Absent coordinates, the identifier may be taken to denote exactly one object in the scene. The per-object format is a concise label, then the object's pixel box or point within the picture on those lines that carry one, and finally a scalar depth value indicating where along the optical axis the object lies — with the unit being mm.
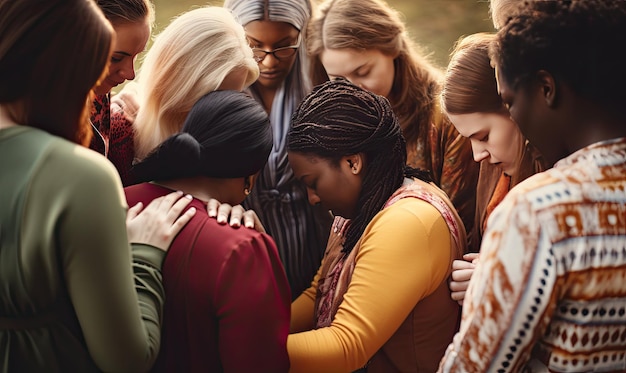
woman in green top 1149
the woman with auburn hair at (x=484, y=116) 2053
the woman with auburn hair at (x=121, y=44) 2000
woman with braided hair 1768
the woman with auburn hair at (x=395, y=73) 2445
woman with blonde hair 2076
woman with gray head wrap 2564
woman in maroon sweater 1482
